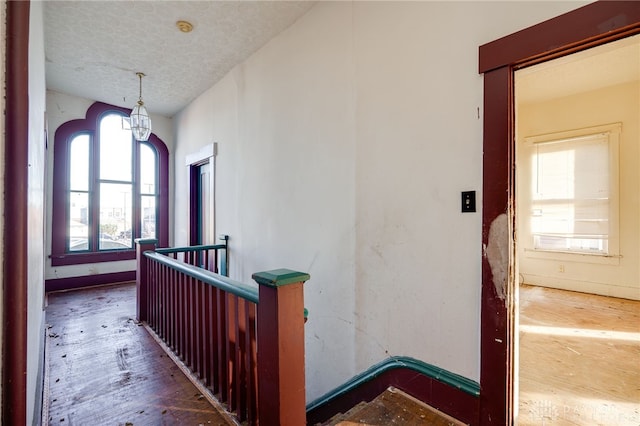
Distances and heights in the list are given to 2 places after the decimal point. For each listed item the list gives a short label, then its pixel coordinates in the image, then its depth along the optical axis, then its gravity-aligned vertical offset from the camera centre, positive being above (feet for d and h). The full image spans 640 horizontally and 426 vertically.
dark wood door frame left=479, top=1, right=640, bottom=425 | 4.79 -0.03
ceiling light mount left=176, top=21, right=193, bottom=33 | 8.93 +5.58
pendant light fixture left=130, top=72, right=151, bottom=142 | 11.14 +3.35
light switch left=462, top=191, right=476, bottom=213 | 5.28 +0.19
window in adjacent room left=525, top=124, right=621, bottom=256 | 12.82 +0.97
